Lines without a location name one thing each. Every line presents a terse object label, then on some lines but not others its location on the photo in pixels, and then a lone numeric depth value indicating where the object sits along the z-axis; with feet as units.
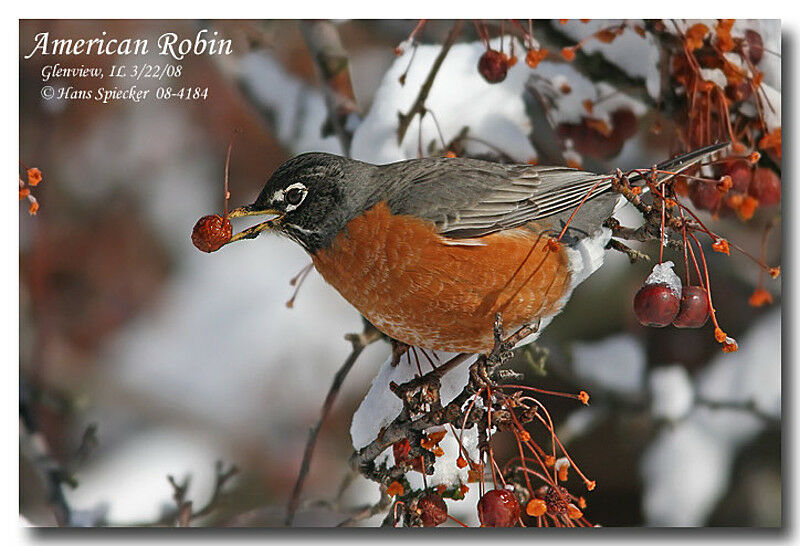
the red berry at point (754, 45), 14.70
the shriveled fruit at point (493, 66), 14.73
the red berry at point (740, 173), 14.75
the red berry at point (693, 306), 13.41
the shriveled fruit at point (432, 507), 14.33
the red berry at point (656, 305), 13.28
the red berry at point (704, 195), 14.52
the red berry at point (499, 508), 13.21
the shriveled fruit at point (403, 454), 13.82
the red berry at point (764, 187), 14.79
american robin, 13.08
